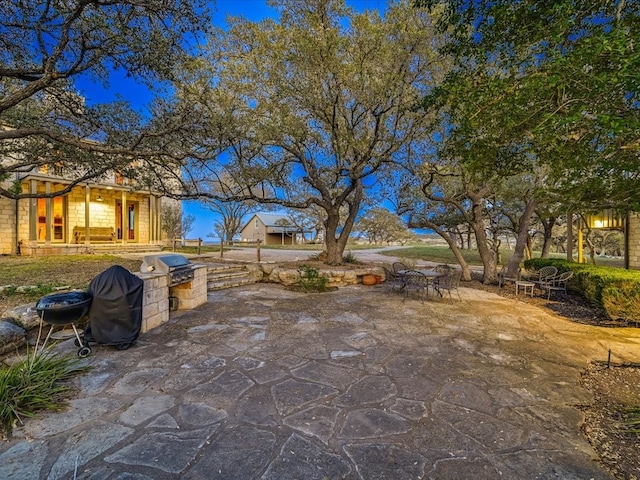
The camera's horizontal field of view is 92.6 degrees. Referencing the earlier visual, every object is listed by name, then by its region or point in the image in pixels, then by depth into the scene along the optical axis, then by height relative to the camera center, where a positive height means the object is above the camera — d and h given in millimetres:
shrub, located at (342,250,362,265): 12038 -817
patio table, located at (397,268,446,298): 7430 -883
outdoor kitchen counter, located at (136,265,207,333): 4867 -1037
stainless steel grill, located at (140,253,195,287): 5363 -482
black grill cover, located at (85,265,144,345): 3904 -873
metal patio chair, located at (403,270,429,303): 7589 -1181
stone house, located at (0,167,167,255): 13508 +1206
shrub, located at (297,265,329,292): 8539 -1155
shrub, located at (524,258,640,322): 5684 -1056
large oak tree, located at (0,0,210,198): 4844 +3206
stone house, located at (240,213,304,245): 39375 +1310
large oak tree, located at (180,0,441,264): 7441 +3965
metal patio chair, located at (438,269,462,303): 7582 -1160
